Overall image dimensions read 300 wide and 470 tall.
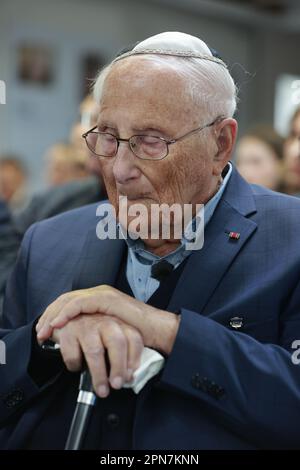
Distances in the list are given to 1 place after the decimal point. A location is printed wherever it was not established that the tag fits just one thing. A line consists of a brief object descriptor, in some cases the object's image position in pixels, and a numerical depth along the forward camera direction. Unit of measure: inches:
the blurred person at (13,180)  251.3
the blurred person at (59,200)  101.7
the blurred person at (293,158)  119.0
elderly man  55.4
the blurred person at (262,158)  150.5
